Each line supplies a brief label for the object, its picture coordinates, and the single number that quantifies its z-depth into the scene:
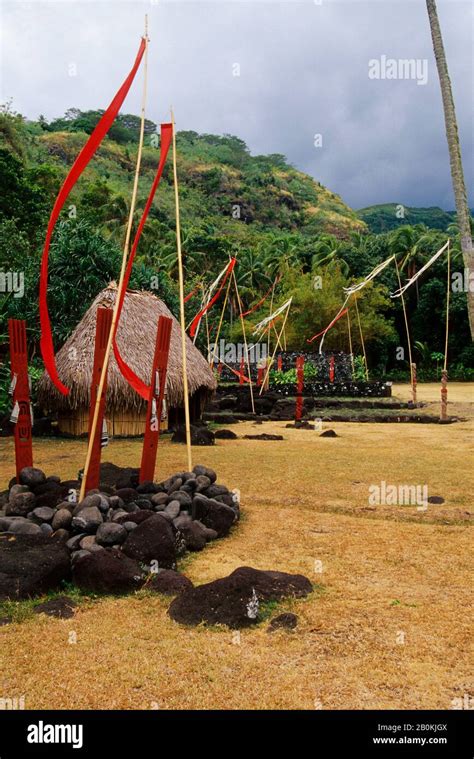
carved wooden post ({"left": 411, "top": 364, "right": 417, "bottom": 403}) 18.98
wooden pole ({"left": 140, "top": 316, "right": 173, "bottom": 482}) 7.37
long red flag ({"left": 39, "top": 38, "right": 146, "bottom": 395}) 6.71
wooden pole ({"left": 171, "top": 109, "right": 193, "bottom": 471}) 7.59
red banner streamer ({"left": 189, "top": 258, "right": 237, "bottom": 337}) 15.00
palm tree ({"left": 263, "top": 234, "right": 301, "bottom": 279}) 41.19
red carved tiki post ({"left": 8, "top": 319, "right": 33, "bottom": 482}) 7.53
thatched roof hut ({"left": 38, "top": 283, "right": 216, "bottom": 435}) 13.30
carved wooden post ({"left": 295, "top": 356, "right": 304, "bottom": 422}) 16.19
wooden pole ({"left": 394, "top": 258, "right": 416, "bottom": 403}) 18.93
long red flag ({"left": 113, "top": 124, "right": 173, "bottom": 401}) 7.60
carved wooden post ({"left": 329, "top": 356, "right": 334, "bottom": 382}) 25.58
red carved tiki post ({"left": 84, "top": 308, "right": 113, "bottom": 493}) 6.88
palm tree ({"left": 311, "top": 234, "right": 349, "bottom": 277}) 40.19
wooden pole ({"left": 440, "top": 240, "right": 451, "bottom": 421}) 15.67
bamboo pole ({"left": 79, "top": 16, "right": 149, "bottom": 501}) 6.51
